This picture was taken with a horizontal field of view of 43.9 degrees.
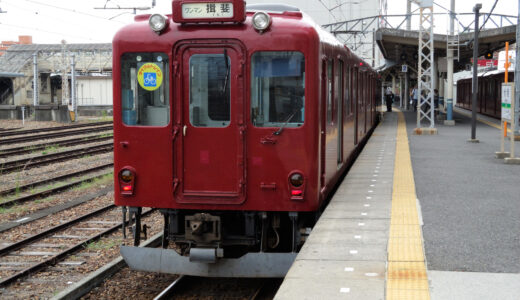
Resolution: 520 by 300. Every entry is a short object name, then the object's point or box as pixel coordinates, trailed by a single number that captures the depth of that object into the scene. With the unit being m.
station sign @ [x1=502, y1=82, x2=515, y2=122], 13.15
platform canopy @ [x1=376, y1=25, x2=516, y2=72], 25.14
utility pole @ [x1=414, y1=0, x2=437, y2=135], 21.17
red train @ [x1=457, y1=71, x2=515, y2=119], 29.29
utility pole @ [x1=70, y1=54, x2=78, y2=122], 36.53
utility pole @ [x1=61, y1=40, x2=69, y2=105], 40.20
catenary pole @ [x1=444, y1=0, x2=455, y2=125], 25.86
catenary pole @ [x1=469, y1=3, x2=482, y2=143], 18.09
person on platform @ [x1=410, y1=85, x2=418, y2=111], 33.03
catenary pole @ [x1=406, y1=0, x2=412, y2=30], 33.10
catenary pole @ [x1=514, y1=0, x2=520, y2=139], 17.28
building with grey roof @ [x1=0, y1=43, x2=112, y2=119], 55.91
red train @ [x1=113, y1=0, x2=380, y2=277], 6.21
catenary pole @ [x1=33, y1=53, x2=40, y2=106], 45.51
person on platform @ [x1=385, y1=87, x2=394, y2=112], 39.58
